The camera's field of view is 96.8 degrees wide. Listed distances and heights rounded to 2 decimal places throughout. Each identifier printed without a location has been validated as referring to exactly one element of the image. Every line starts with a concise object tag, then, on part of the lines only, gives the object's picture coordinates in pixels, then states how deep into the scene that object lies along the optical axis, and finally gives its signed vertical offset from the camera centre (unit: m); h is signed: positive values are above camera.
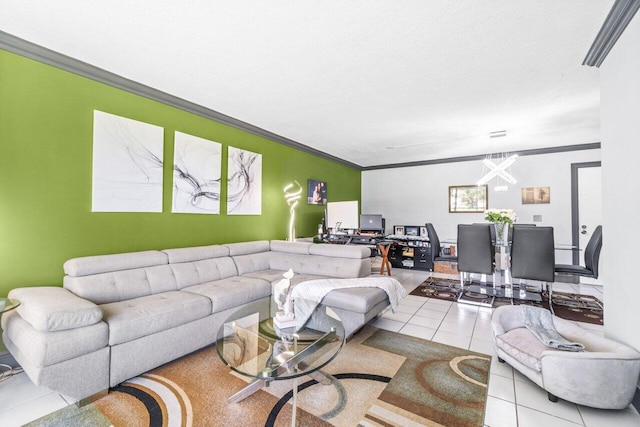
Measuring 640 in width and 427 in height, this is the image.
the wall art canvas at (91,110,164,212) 2.81 +0.54
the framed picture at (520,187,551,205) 5.78 +0.53
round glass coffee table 1.60 -0.84
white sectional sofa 1.80 -0.74
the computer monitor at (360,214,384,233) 6.07 -0.09
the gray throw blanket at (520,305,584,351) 2.10 -0.91
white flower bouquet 4.25 +0.06
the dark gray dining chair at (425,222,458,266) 4.77 -0.53
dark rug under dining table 3.60 -1.18
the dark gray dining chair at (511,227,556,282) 3.80 -0.46
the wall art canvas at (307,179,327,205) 5.86 +0.56
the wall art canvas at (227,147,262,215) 4.16 +0.53
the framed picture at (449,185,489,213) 6.41 +0.50
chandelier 4.79 +0.98
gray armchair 1.74 -0.97
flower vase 4.32 -0.20
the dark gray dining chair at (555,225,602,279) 3.78 -0.57
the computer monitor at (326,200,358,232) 5.62 +0.05
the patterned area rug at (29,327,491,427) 1.71 -1.21
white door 5.30 +0.34
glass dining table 4.20 -1.12
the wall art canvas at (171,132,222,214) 3.50 +0.55
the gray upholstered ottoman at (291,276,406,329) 2.99 -0.74
